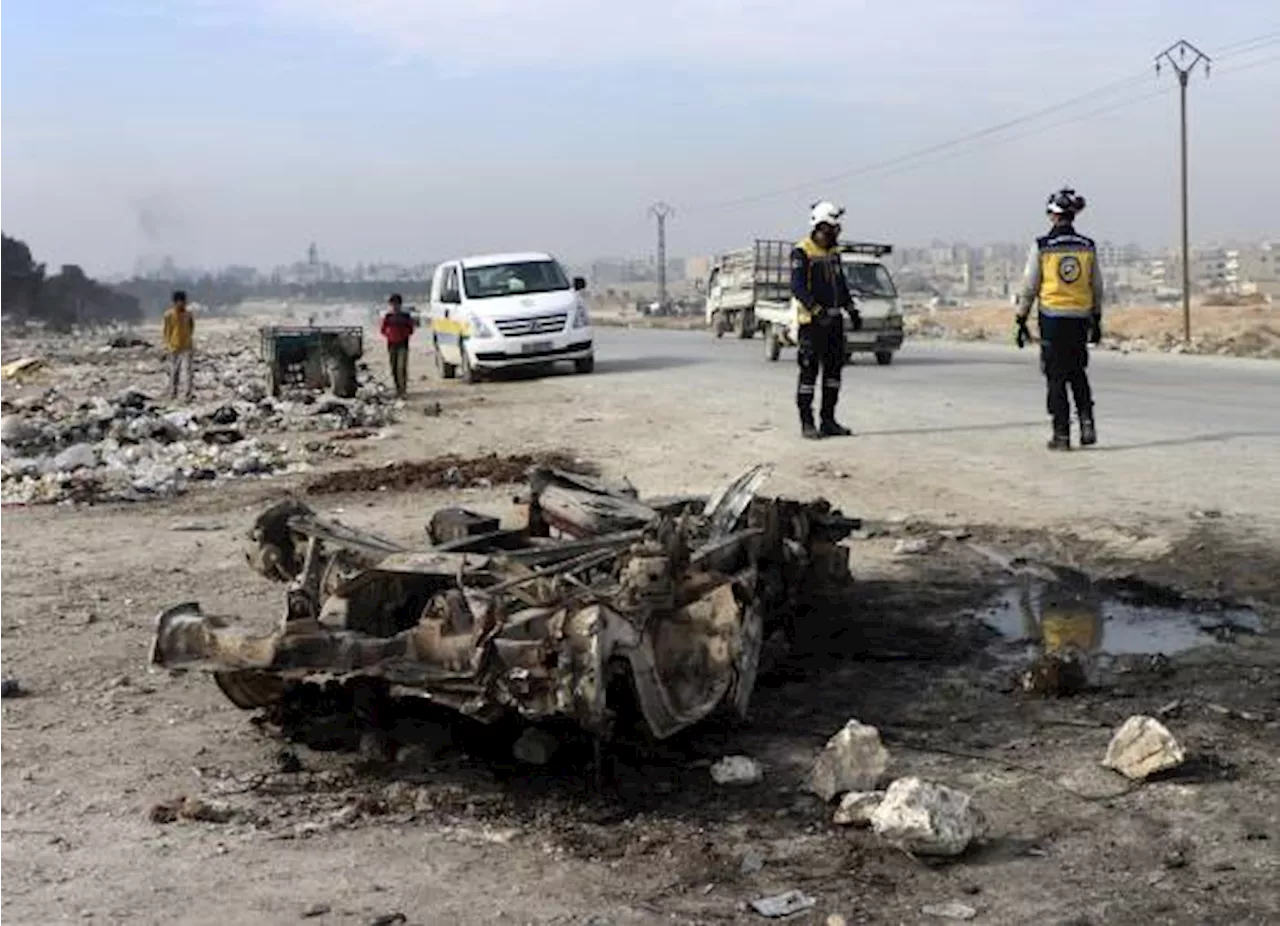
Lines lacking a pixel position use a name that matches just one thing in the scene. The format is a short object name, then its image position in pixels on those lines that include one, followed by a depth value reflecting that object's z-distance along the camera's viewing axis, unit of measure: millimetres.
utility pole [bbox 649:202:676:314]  93000
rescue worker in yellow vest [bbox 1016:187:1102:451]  12266
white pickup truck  26188
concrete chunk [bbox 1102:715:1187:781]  4926
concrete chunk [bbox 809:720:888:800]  4918
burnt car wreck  4828
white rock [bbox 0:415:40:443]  16891
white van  24406
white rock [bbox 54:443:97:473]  14999
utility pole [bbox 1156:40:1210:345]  37781
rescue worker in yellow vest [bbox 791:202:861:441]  13031
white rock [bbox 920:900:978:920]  4004
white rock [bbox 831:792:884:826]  4648
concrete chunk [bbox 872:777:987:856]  4367
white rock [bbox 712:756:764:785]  5113
